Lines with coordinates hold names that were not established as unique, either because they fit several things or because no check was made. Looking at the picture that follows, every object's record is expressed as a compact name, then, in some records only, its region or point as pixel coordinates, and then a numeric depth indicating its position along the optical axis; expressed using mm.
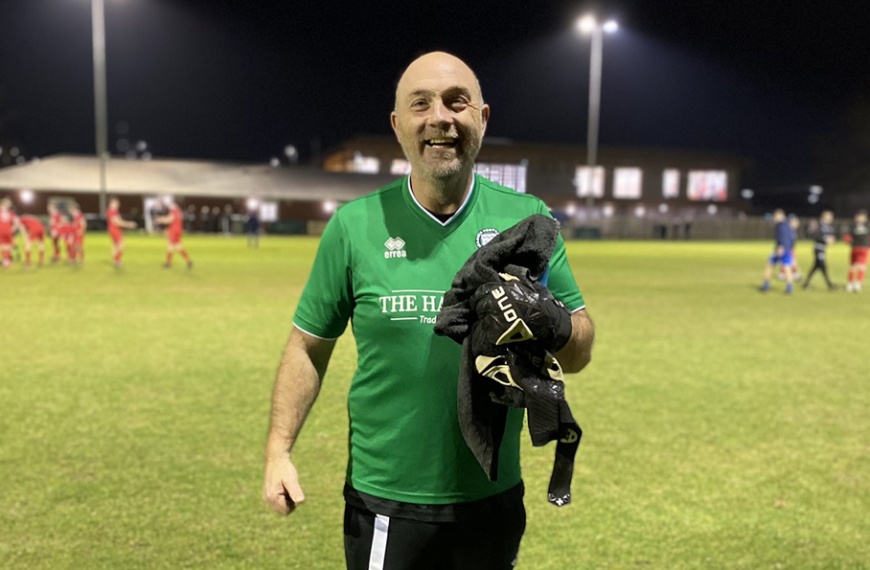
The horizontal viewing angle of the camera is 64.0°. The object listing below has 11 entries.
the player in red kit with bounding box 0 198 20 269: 20422
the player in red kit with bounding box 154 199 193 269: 20656
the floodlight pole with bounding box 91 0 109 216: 37906
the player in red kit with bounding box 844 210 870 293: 17984
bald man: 2074
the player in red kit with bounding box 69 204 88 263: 21391
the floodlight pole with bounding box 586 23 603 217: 40875
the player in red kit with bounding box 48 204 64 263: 23025
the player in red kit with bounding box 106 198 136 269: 20047
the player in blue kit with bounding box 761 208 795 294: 17266
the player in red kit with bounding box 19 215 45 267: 21577
